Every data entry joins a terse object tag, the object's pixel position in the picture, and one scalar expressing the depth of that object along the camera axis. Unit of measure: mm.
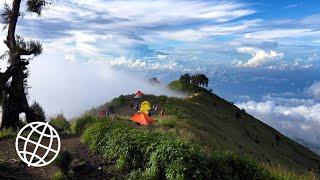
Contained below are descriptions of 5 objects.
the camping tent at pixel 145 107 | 21691
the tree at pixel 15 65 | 14288
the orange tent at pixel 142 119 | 16487
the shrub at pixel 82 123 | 12820
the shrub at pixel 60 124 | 13880
